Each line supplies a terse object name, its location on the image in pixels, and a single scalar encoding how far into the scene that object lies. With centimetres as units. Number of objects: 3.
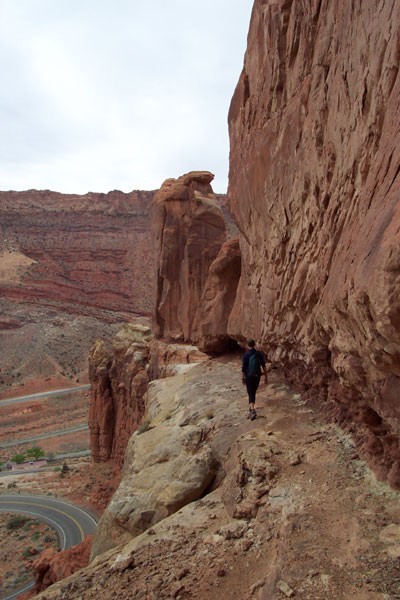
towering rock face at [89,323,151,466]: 2544
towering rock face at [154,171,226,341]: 2294
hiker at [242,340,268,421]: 860
